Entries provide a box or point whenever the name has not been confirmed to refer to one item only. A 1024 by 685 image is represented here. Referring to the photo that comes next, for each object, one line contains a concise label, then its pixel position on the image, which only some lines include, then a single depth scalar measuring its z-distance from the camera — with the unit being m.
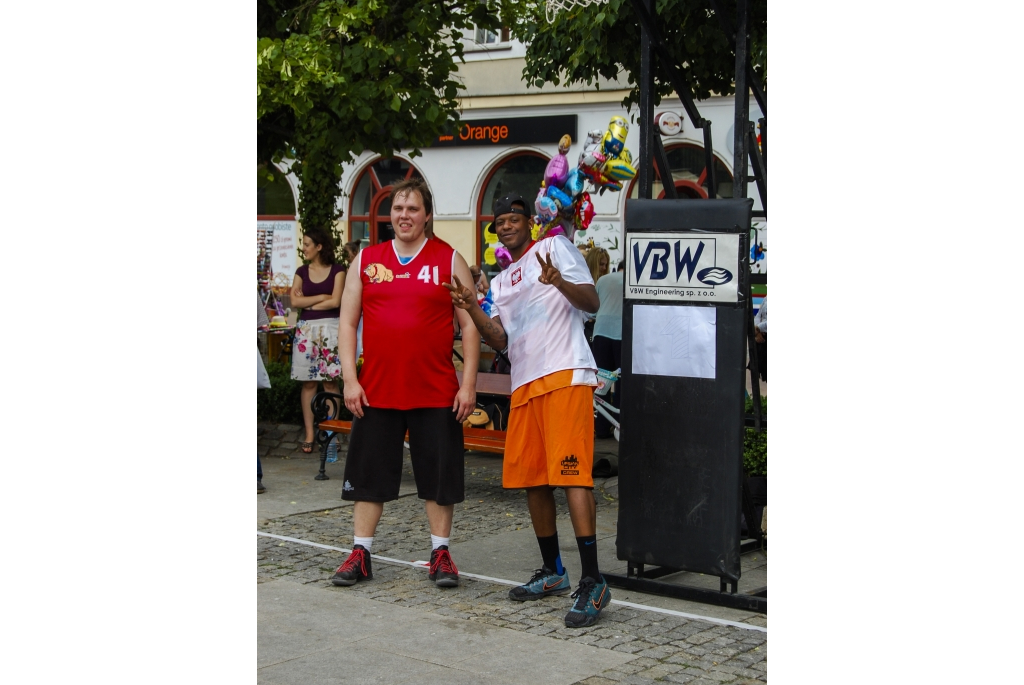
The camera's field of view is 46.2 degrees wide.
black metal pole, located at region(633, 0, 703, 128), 5.46
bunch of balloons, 5.64
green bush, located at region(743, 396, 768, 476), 6.92
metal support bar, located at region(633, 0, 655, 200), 5.54
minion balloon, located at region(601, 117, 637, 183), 5.67
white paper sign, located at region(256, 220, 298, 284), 23.76
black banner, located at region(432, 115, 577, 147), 19.84
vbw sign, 5.04
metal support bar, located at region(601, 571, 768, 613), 5.23
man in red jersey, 5.72
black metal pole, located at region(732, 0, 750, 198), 5.12
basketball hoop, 5.87
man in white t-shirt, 5.23
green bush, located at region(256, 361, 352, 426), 11.10
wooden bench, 8.25
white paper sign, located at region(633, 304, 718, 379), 5.13
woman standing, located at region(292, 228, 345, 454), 9.53
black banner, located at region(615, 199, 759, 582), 5.07
